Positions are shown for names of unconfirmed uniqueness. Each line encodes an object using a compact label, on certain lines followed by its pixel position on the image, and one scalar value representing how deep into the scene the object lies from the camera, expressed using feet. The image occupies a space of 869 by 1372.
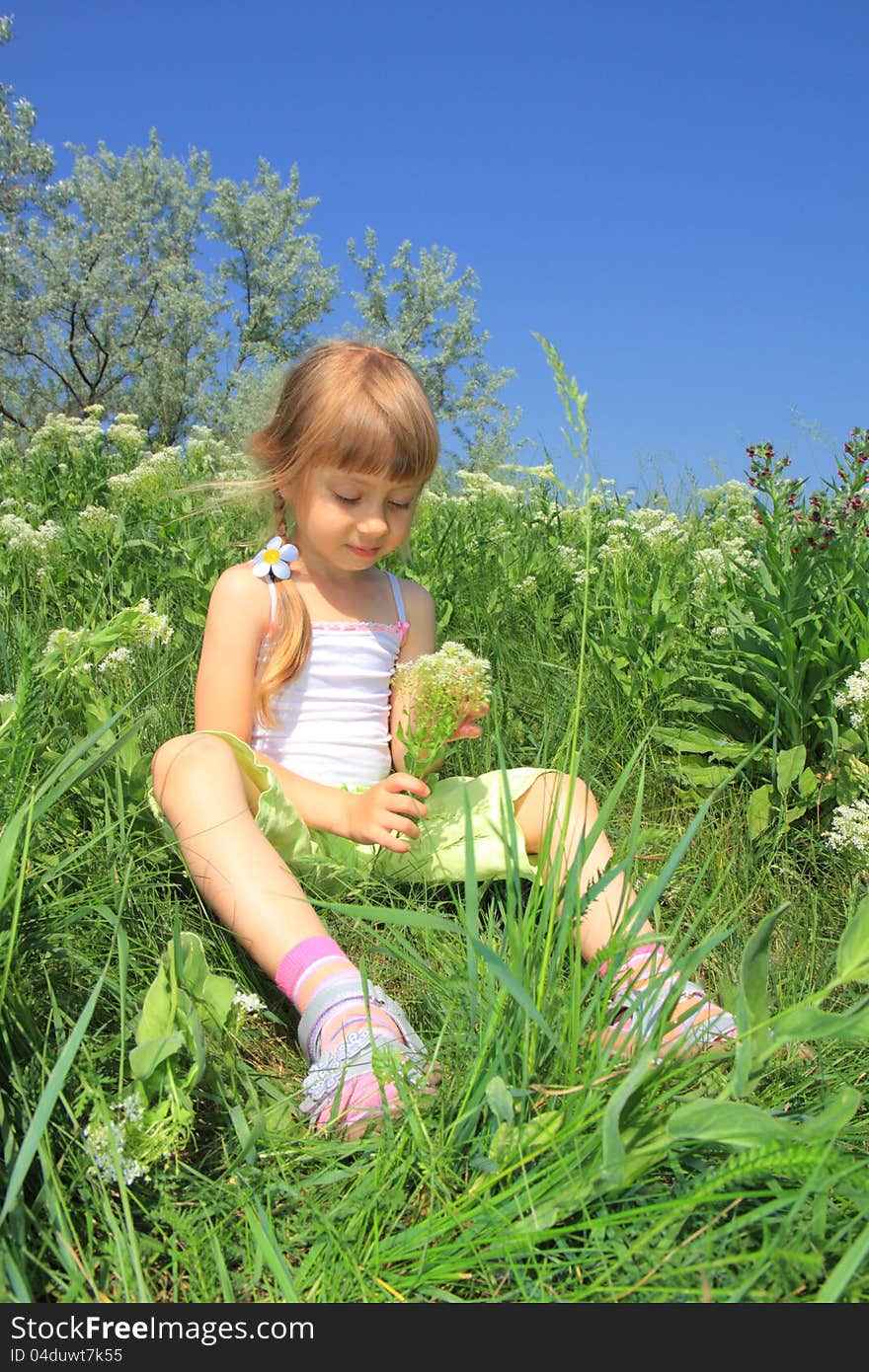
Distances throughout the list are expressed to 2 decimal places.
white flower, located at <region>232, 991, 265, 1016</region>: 2.27
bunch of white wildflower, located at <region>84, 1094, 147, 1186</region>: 1.97
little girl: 2.44
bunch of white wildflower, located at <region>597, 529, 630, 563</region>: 4.07
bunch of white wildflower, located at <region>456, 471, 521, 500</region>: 6.59
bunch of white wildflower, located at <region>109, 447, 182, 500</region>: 4.77
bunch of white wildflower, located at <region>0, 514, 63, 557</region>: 4.04
